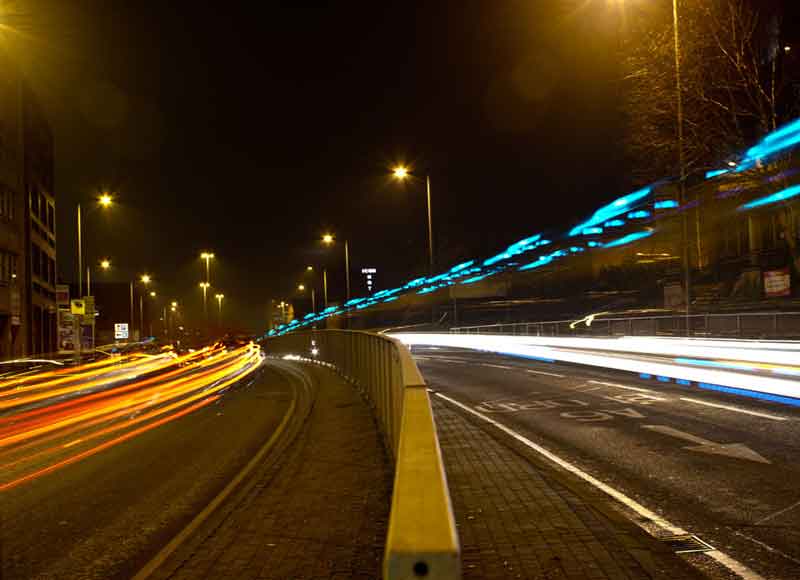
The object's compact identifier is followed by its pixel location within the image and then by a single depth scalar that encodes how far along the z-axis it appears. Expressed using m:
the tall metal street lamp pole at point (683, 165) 21.20
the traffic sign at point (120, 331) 83.94
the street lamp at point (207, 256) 50.08
